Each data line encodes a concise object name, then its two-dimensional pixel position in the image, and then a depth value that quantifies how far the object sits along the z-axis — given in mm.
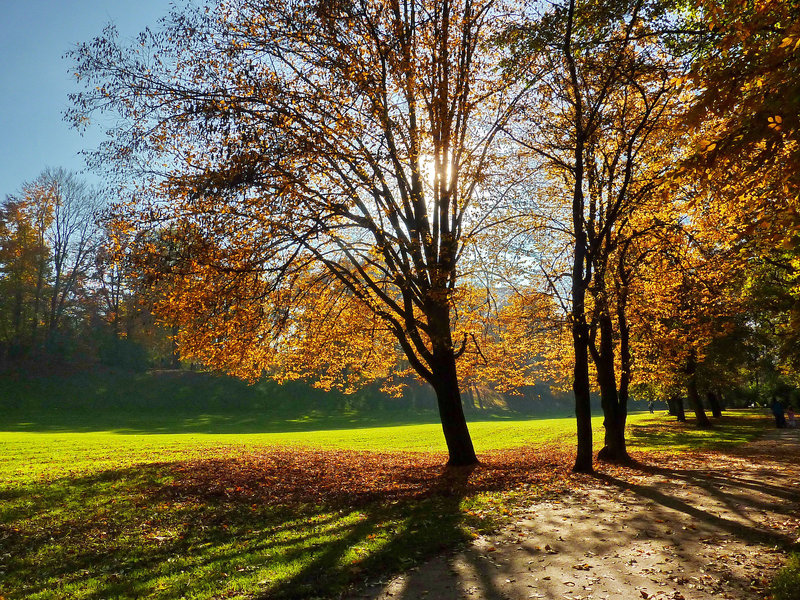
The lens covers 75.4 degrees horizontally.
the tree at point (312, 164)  10812
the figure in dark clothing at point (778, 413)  29566
